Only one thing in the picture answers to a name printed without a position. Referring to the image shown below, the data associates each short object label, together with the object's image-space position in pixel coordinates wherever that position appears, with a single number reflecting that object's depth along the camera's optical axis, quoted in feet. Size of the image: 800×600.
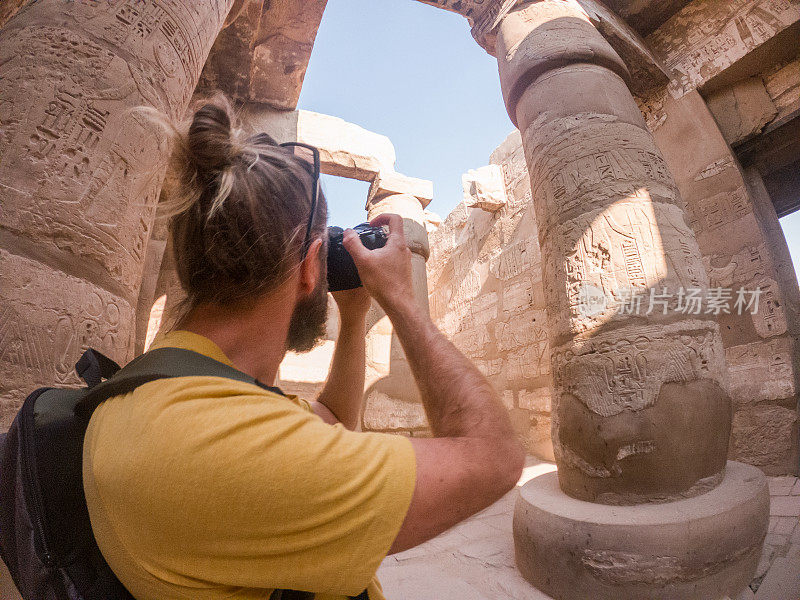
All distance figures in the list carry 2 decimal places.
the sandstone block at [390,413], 15.14
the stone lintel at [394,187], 20.42
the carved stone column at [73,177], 2.97
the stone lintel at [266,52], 11.94
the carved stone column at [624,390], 5.86
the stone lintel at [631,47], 12.55
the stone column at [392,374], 15.33
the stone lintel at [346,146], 18.75
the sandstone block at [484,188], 19.72
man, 1.52
